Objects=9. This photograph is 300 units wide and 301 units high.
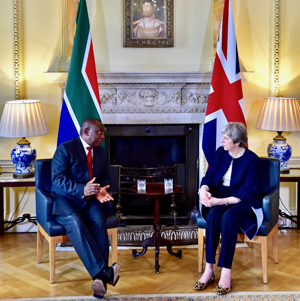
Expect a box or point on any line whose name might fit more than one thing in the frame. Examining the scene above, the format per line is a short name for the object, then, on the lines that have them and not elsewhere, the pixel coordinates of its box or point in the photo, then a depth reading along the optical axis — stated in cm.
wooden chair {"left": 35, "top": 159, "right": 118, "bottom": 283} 298
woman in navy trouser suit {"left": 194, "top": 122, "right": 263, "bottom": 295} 288
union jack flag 371
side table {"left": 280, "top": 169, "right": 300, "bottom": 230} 391
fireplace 427
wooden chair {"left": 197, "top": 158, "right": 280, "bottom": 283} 301
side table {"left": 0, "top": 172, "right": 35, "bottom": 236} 378
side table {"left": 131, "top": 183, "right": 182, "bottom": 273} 321
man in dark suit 278
